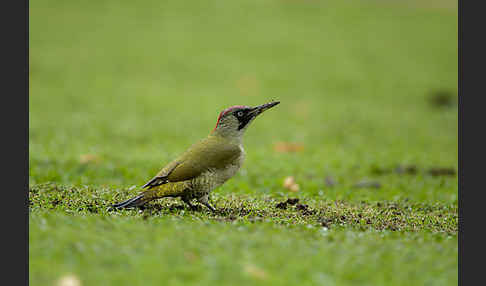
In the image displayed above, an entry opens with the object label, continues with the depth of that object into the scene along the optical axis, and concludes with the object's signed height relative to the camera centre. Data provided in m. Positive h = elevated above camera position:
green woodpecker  11.97 -0.26
